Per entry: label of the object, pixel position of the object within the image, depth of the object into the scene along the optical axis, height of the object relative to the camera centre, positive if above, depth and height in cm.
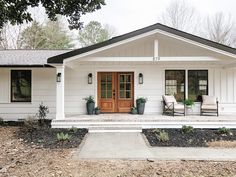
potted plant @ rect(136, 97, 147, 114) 750 -65
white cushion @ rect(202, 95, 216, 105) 727 -41
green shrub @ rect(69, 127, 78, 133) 601 -136
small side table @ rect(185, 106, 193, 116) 755 -91
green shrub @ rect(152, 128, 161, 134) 589 -138
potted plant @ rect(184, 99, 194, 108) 716 -53
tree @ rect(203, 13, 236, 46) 1845 +650
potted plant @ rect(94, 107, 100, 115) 750 -88
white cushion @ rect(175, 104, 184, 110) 711 -69
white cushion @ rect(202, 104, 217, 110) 714 -67
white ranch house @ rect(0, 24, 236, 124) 758 +33
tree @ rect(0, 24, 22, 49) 1674 +501
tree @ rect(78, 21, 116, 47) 1871 +599
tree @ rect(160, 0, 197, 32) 1896 +804
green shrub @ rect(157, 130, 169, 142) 514 -139
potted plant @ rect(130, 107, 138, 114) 754 -87
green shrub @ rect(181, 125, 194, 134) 598 -133
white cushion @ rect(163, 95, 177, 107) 725 -38
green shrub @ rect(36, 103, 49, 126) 737 -99
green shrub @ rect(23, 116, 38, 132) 617 -126
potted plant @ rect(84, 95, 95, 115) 745 -65
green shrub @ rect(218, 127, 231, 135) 590 -137
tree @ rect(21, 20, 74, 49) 1656 +504
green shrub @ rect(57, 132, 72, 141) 510 -139
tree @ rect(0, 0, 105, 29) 511 +245
